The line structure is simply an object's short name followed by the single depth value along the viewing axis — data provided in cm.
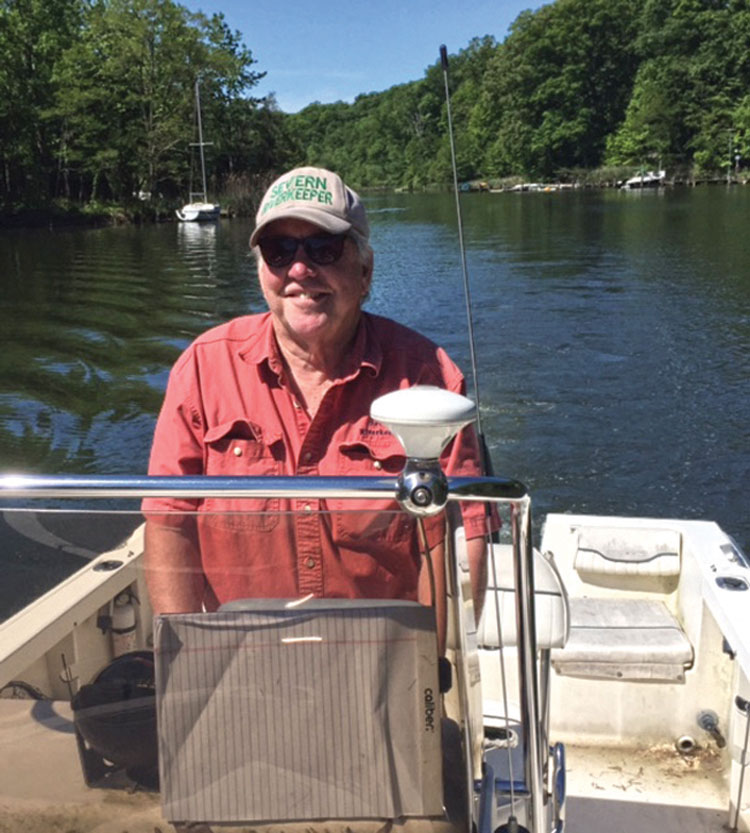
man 185
